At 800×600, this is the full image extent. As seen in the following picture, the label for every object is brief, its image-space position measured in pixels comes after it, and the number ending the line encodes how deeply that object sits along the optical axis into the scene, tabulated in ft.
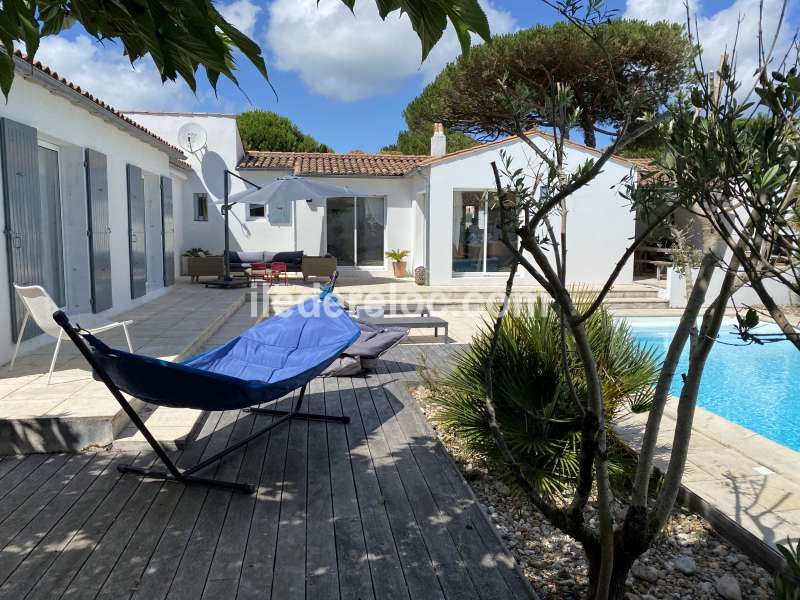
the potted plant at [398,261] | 53.83
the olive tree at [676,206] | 4.71
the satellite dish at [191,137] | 51.93
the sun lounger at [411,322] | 25.11
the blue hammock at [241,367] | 11.00
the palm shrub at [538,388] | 12.17
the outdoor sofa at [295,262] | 47.03
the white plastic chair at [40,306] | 17.08
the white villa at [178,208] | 21.58
